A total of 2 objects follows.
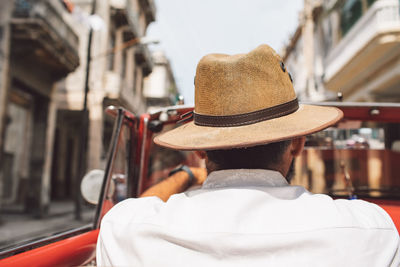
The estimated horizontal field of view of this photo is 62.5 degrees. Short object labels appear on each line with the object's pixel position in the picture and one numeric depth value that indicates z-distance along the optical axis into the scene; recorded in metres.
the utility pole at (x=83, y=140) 10.24
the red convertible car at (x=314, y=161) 1.96
